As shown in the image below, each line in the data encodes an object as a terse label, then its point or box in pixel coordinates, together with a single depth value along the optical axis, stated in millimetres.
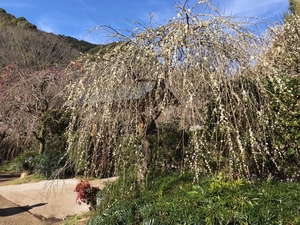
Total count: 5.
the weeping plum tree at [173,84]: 2748
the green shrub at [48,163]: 6613
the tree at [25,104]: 7418
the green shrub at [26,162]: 7343
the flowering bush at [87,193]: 3756
